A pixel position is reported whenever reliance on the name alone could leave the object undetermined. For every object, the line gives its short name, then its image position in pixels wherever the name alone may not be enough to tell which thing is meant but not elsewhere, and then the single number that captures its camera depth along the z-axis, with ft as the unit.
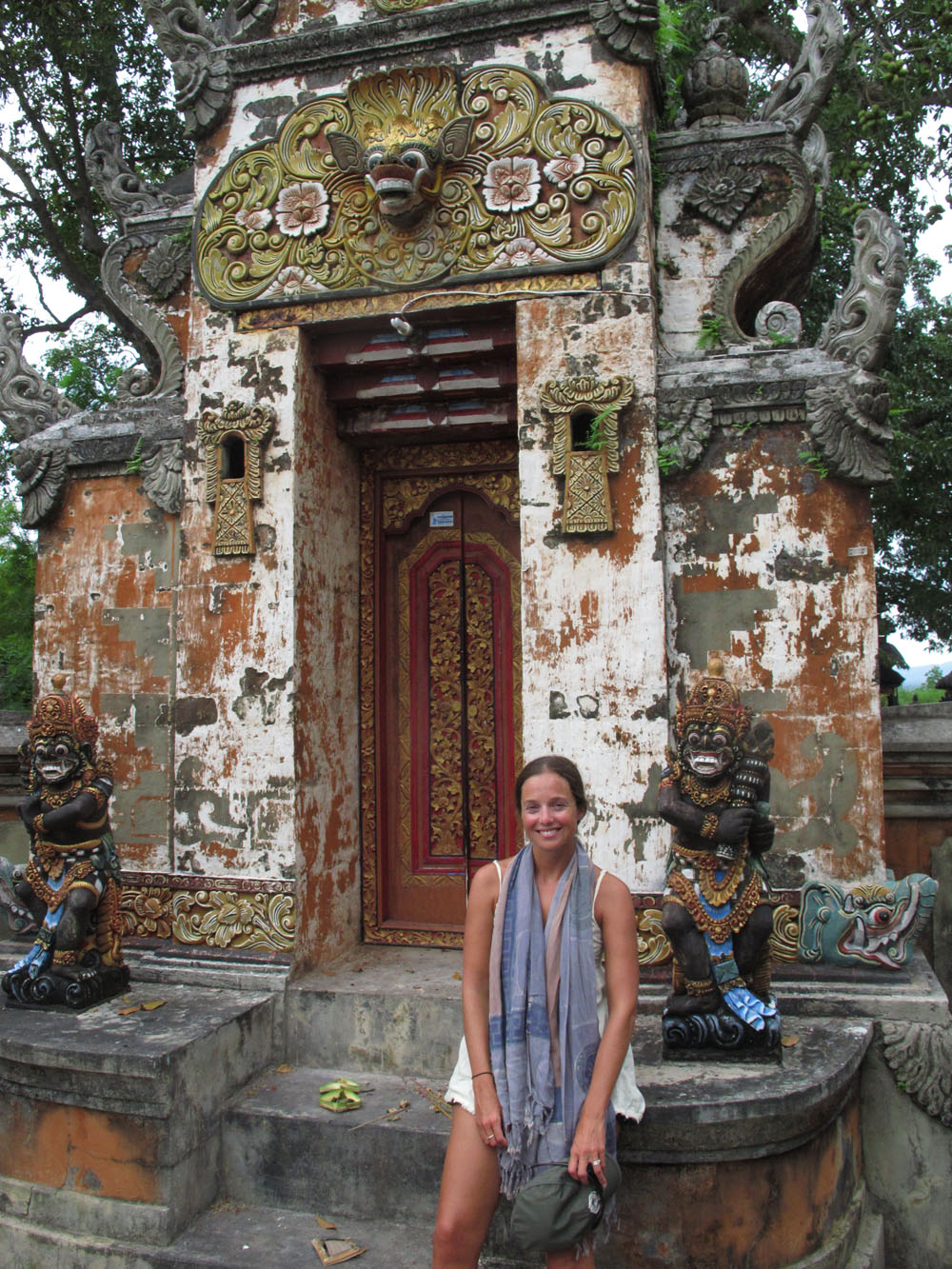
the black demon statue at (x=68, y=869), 15.81
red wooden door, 20.24
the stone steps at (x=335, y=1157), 13.87
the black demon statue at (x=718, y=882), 13.21
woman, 10.19
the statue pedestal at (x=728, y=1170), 12.16
